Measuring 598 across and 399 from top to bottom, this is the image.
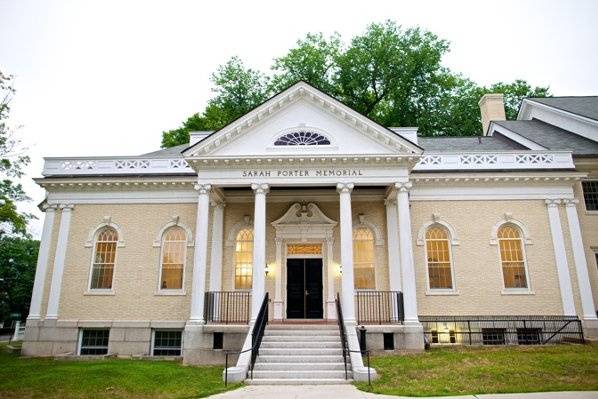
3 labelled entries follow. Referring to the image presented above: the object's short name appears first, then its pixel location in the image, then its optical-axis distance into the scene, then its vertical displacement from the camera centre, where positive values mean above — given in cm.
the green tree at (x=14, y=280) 3881 +220
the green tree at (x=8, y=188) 1598 +501
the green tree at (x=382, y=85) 3503 +1841
